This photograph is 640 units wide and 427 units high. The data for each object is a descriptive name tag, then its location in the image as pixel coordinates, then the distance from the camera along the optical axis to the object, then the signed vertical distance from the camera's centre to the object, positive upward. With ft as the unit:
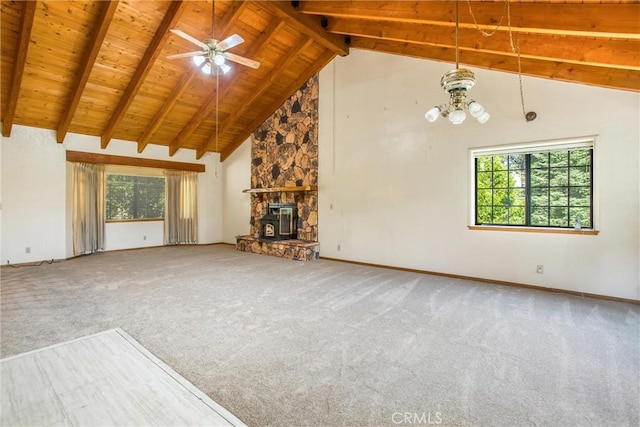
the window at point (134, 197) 24.75 +1.14
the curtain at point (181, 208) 27.24 +0.20
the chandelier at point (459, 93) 7.82 +3.25
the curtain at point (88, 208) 21.85 +0.17
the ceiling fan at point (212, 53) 11.15 +6.32
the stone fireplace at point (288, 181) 22.29 +2.38
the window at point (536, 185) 13.37 +1.22
